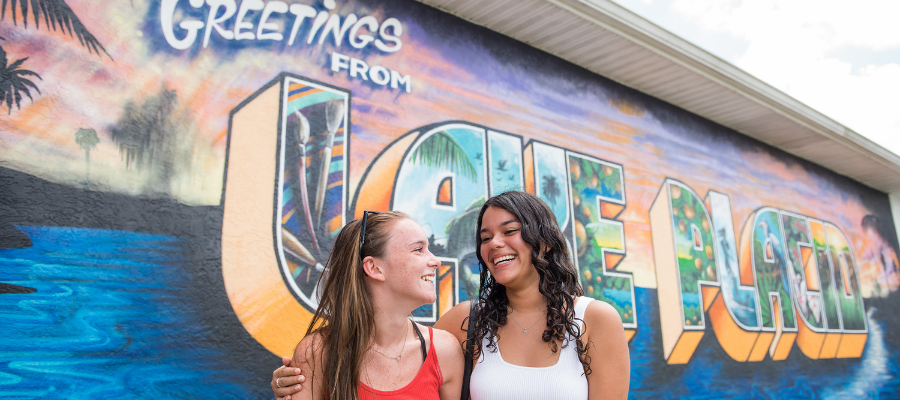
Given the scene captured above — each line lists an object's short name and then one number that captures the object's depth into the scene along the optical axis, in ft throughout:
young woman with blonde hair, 7.64
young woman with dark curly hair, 7.89
